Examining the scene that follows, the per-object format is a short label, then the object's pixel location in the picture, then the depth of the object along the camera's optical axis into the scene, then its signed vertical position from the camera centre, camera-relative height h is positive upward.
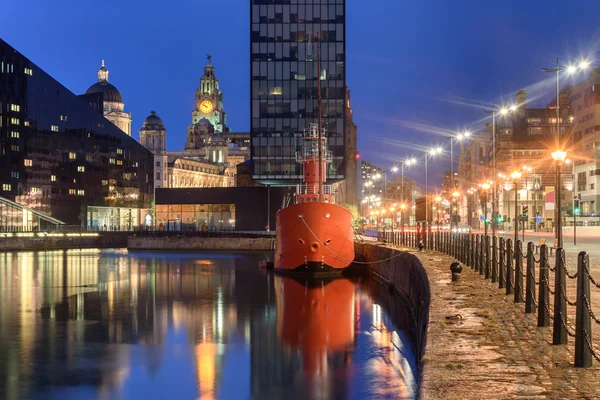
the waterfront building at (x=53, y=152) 92.56 +9.44
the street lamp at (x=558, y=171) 30.12 +1.93
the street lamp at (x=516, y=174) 44.50 +2.56
